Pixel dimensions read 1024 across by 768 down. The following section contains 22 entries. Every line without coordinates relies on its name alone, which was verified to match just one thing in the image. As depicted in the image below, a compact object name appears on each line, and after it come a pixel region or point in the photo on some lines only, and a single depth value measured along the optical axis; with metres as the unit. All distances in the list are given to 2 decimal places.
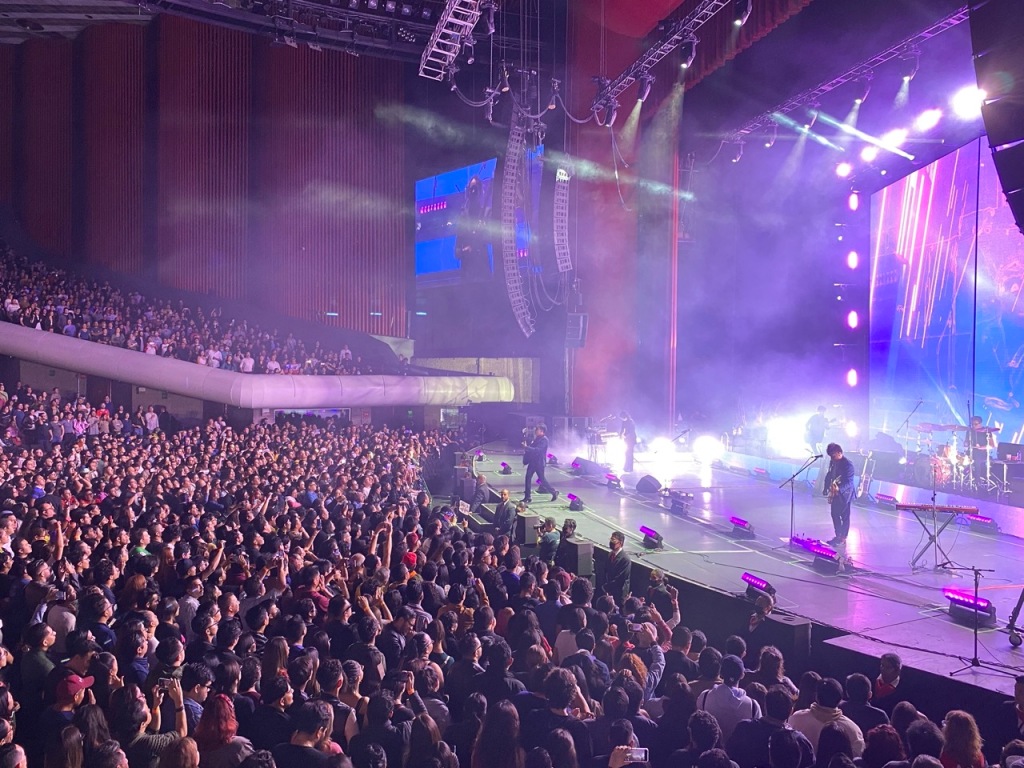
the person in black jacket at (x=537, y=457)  11.66
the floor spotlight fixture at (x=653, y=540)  8.71
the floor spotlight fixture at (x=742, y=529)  9.34
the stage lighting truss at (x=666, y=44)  11.23
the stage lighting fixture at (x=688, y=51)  11.86
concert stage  5.79
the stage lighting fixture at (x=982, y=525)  9.39
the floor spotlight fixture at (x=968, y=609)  6.04
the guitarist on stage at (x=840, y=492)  8.67
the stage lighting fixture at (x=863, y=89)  12.11
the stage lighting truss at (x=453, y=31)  12.40
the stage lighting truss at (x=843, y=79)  10.10
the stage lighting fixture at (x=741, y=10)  10.59
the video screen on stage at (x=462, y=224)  20.44
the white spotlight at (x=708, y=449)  16.30
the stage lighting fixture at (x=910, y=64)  10.84
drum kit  12.02
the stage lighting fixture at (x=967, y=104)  11.81
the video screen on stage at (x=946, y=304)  12.05
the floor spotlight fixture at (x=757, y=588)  6.48
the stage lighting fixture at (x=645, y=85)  12.92
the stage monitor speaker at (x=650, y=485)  12.12
